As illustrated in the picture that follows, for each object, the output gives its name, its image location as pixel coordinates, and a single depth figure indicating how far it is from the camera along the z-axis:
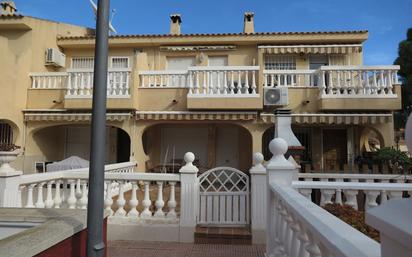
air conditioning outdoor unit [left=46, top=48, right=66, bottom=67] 16.97
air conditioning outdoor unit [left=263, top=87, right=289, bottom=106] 13.98
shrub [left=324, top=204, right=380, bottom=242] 4.53
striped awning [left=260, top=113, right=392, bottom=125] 13.52
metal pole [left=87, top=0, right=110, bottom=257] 2.93
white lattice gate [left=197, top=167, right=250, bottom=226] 7.64
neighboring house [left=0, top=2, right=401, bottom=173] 14.01
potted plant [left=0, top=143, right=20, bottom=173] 6.24
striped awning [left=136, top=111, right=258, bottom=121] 14.06
